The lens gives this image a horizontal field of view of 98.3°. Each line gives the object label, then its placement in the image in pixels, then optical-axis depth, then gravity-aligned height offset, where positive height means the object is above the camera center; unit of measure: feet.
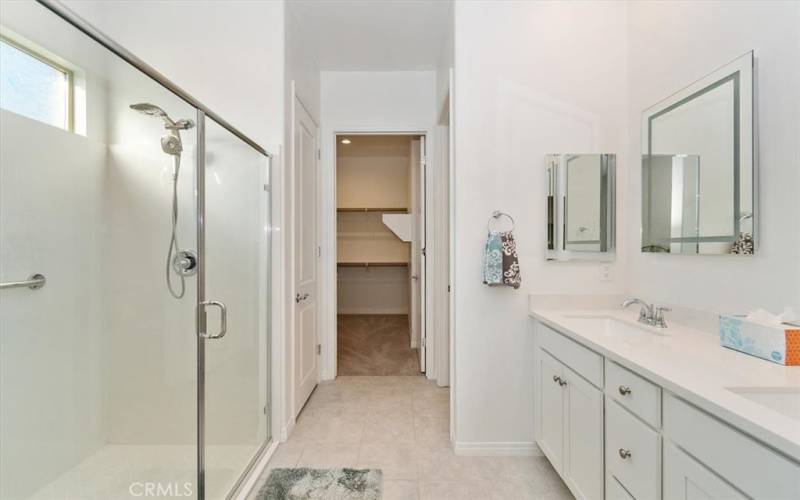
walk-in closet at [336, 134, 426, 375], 17.31 +0.42
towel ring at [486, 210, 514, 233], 6.79 +0.61
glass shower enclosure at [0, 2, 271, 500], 4.45 -0.76
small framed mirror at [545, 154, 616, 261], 6.80 +0.81
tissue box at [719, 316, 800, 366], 3.76 -1.07
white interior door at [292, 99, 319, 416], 8.31 -0.19
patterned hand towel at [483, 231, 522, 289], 6.41 -0.33
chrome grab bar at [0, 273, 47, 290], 4.27 -0.45
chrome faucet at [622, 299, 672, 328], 5.36 -1.07
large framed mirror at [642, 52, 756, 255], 4.54 +1.20
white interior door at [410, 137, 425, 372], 11.02 +0.19
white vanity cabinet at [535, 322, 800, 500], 2.65 -1.98
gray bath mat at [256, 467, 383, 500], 5.68 -4.06
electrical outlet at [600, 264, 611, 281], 6.86 -0.55
